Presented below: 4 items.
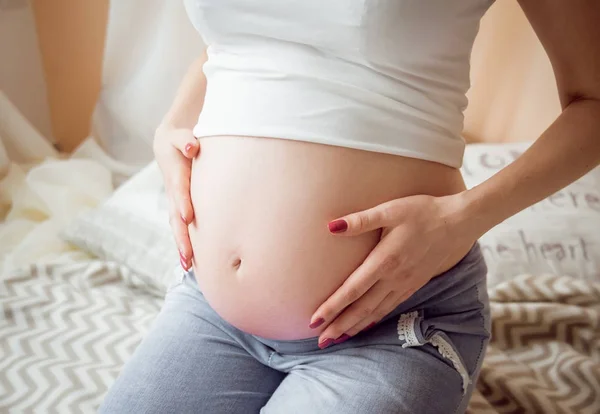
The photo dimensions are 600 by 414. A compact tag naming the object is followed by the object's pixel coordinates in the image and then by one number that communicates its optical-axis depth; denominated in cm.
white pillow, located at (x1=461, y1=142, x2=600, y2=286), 113
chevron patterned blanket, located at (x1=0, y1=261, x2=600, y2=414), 92
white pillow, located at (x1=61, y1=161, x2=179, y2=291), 117
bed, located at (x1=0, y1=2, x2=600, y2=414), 94
